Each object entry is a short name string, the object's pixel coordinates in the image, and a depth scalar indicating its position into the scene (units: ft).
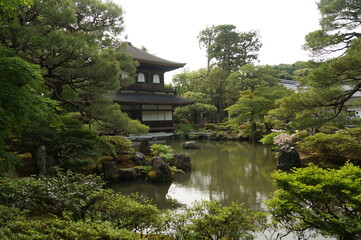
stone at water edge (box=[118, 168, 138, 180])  28.21
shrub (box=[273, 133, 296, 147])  38.83
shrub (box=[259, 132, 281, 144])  45.16
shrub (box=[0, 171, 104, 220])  10.93
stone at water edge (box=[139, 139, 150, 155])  40.32
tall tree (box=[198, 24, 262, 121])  102.89
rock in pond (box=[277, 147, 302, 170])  31.83
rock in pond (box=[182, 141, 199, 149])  53.26
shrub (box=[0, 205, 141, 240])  7.39
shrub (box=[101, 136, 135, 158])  29.07
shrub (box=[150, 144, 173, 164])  34.27
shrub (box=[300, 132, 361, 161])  27.68
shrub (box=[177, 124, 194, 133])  76.49
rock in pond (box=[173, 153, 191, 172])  33.17
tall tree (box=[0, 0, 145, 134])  22.66
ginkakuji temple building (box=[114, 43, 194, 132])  66.95
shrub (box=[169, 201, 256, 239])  9.63
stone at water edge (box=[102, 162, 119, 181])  27.35
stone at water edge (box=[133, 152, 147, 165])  33.06
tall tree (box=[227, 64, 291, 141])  61.05
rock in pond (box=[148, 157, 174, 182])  27.91
